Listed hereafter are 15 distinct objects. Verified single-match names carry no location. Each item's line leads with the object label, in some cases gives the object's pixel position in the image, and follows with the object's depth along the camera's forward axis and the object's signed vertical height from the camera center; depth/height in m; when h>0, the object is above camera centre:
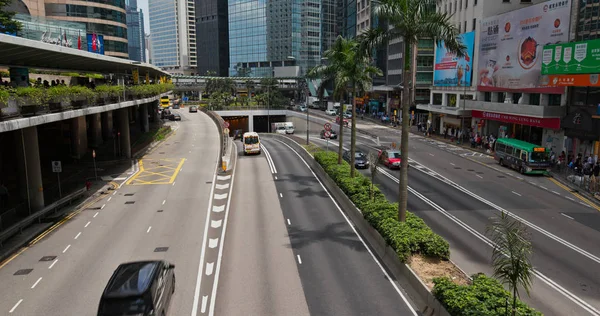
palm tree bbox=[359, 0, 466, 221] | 20.83 +2.70
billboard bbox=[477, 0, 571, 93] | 45.81 +4.96
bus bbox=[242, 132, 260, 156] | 53.12 -6.56
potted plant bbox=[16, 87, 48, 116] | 22.36 -0.68
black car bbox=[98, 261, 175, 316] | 13.51 -6.22
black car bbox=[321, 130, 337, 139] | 70.46 -7.45
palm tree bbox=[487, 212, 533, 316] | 11.42 -4.11
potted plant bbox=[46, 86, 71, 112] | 25.78 -0.65
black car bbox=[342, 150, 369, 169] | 43.34 -6.93
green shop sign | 38.75 +2.64
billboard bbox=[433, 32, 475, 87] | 64.44 +2.86
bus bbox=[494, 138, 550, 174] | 40.31 -6.26
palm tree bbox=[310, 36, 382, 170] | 35.50 +1.43
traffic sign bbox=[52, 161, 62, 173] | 30.02 -5.17
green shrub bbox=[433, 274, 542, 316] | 12.94 -6.23
